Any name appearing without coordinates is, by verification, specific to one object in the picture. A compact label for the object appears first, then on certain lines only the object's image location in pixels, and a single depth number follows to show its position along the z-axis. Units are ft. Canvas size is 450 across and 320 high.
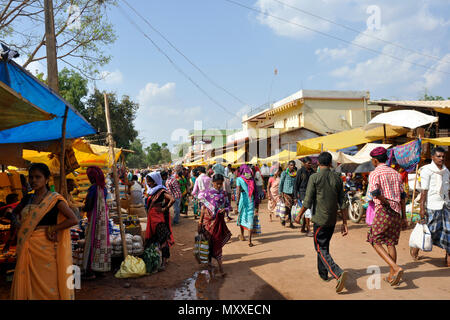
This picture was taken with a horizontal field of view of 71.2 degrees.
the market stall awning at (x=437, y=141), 25.18
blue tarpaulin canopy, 13.52
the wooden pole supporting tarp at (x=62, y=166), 14.88
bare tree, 33.78
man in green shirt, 15.01
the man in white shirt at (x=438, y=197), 16.70
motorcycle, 32.35
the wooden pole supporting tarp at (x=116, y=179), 17.57
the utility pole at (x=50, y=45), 21.84
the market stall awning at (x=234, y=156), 76.73
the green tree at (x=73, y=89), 87.40
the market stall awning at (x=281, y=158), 57.55
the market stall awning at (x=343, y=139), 35.69
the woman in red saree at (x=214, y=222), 17.75
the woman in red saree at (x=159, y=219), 18.60
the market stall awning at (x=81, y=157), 25.26
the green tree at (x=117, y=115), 92.48
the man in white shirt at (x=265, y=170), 65.65
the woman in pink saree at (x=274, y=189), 36.16
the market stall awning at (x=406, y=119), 25.25
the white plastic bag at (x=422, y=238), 16.72
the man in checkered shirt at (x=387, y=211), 14.52
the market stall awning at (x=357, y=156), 36.39
